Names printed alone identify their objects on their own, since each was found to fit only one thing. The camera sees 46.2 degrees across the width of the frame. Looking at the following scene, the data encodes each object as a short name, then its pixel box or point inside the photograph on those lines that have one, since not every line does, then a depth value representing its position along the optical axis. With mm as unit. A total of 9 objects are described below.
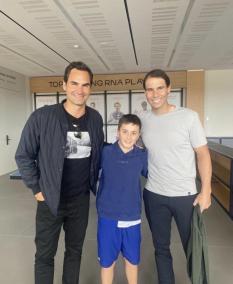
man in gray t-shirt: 1871
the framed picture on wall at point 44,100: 9055
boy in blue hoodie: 1917
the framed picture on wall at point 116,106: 8859
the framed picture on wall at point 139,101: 8781
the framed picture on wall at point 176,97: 8523
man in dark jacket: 1828
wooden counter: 4139
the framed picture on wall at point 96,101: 8914
